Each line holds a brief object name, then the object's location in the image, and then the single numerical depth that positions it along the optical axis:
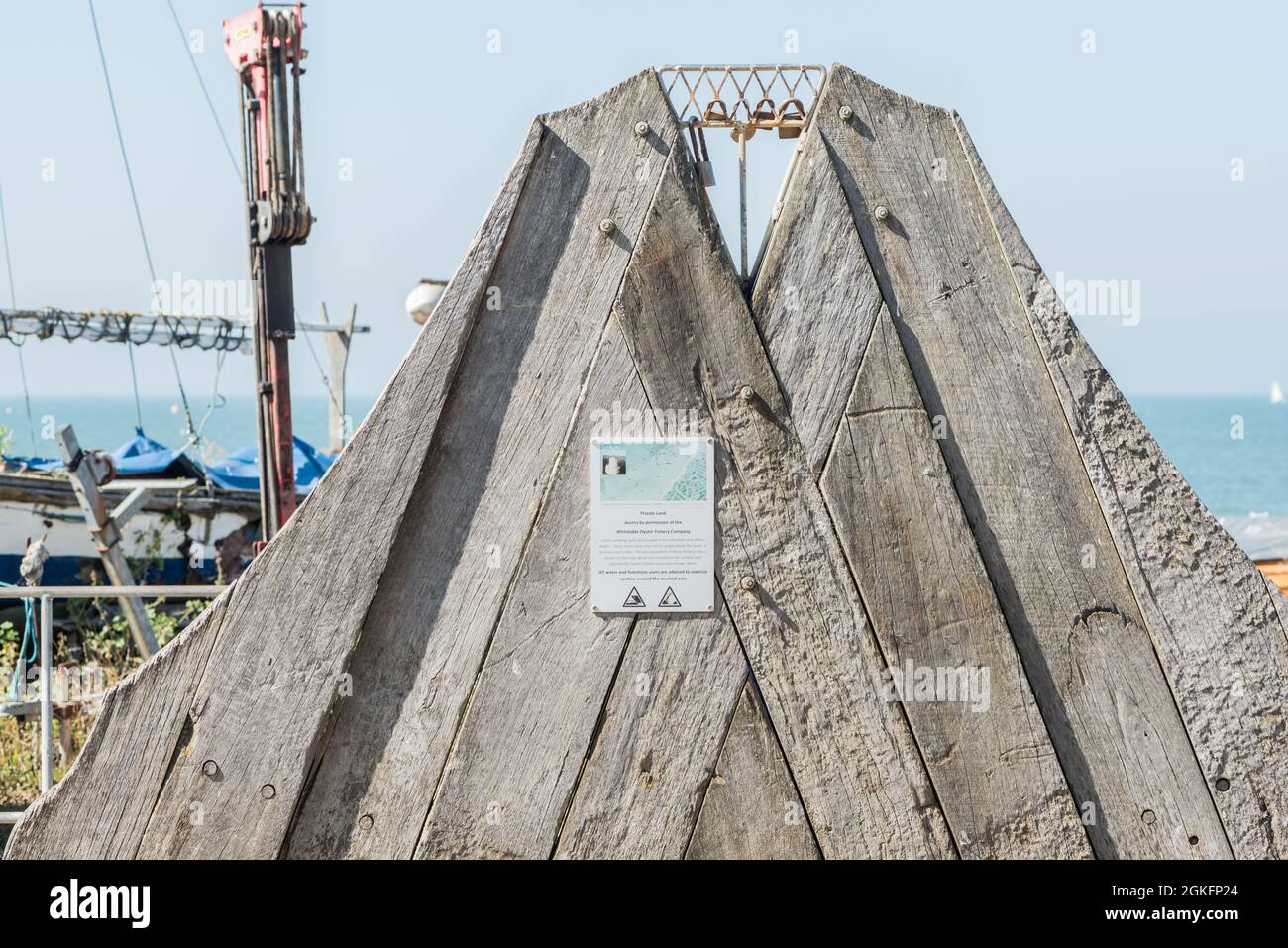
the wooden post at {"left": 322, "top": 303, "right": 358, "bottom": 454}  20.27
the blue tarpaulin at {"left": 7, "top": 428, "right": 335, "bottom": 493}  17.77
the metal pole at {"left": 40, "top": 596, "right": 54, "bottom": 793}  6.94
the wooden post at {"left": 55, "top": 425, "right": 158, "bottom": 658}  11.59
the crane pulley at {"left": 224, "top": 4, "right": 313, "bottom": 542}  10.19
